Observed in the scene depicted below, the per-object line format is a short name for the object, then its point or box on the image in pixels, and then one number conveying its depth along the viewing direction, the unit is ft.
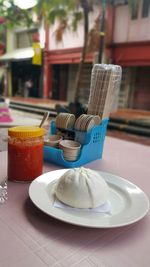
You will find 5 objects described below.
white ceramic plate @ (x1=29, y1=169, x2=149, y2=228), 1.37
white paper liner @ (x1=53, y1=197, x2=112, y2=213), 1.50
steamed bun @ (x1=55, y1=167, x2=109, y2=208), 1.50
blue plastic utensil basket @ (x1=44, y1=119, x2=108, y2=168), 2.43
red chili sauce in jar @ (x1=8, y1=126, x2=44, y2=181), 1.85
